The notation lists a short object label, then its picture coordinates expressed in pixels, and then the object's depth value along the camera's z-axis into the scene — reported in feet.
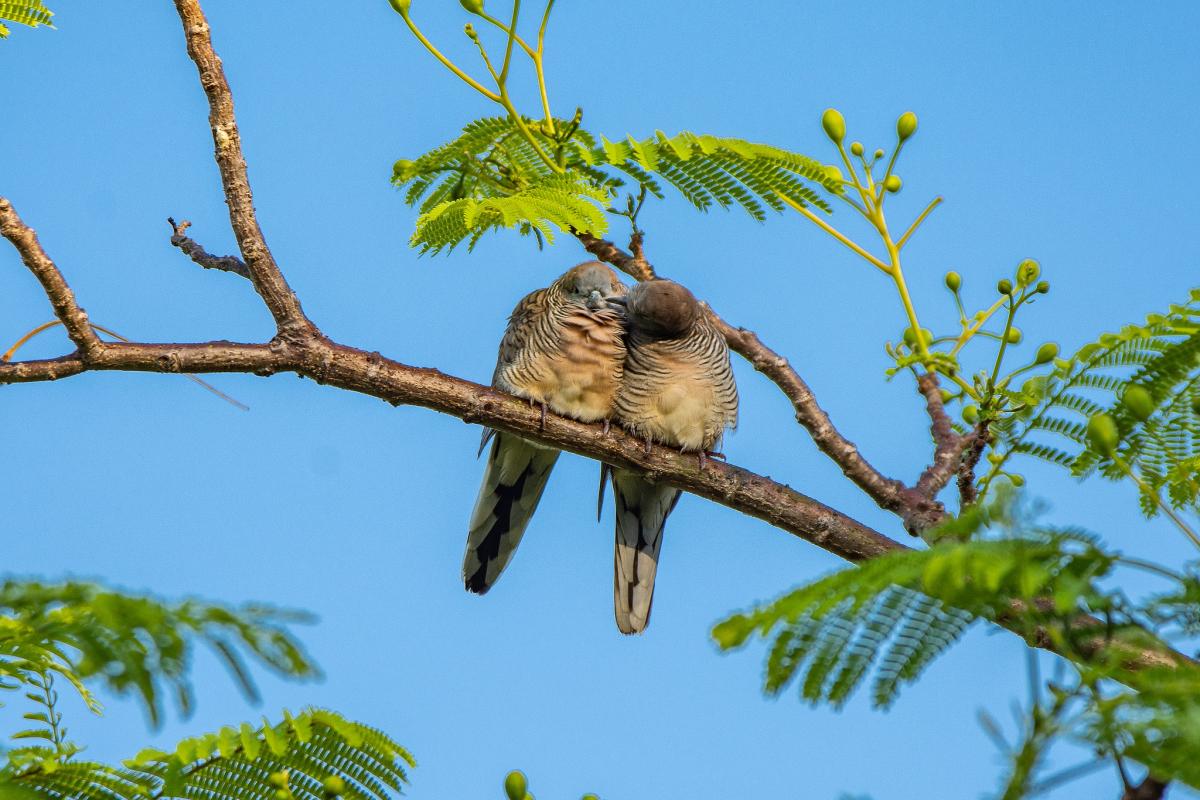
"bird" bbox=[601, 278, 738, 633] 38.50
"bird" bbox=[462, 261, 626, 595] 38.91
